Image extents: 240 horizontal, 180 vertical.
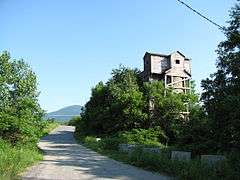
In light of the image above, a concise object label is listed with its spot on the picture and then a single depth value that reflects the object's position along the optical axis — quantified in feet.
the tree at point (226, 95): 76.05
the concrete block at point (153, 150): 80.82
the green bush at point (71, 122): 289.74
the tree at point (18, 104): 79.56
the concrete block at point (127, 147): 92.56
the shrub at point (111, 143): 111.04
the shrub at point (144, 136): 120.16
